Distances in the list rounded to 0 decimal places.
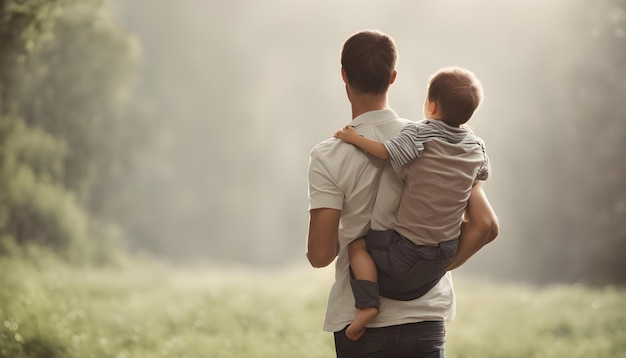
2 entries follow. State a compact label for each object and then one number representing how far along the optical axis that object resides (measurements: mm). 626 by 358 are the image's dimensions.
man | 5824
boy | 5822
